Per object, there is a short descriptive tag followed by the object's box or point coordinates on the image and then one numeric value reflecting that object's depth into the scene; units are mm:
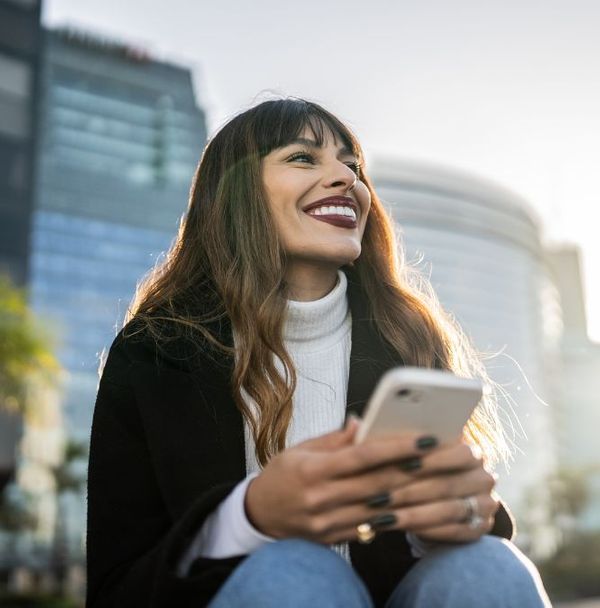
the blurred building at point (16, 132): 24141
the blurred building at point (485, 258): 82438
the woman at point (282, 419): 1368
